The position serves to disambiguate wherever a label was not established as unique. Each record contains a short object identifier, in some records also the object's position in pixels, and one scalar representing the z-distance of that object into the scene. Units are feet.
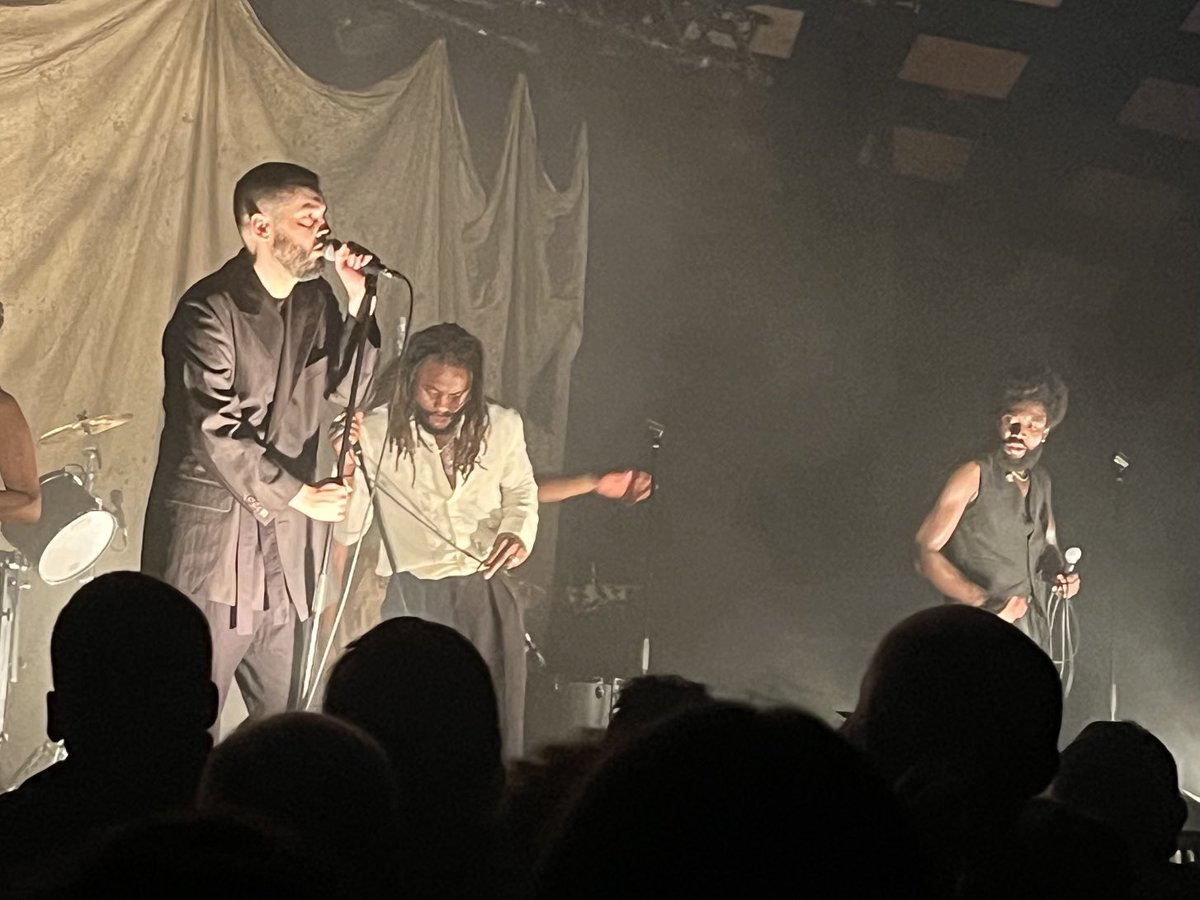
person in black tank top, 29.68
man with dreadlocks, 25.59
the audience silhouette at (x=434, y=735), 5.80
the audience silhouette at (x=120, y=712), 6.66
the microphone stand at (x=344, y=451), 24.54
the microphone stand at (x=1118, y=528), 30.76
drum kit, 21.40
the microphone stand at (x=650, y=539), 27.53
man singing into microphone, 23.66
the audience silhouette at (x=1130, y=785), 7.78
